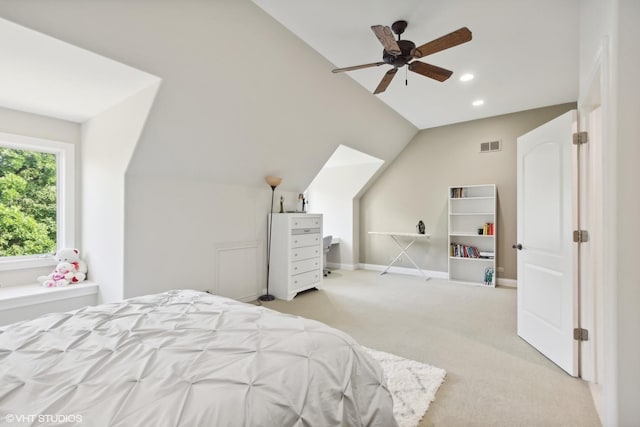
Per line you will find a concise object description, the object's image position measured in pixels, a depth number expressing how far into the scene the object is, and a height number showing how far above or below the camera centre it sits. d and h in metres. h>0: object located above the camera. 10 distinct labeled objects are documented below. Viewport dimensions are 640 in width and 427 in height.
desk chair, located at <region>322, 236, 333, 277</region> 5.58 -0.61
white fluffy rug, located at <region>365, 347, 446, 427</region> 1.68 -1.15
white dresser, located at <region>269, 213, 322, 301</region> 3.96 -0.59
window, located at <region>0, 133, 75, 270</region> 2.86 +0.15
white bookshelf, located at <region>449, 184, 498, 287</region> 4.78 -0.34
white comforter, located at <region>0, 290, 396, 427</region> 0.81 -0.52
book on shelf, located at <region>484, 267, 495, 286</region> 4.65 -1.02
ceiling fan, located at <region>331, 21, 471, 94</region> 2.07 +1.26
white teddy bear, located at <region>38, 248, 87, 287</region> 2.88 -0.58
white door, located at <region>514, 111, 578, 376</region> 2.17 -0.24
